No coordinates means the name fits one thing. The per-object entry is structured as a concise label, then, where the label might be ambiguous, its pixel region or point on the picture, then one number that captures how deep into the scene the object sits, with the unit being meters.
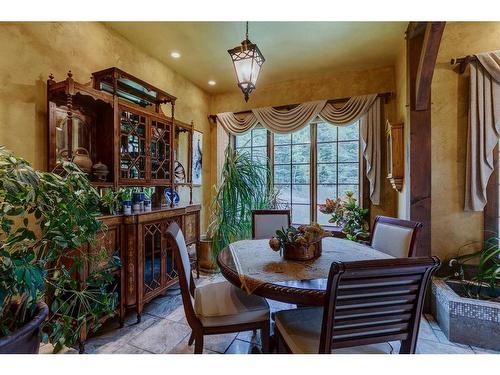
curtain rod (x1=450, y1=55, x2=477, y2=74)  2.17
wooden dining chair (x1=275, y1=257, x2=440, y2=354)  1.00
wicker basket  1.66
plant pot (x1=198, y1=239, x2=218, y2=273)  3.49
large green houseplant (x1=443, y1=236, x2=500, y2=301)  2.05
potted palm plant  3.42
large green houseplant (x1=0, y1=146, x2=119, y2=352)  0.99
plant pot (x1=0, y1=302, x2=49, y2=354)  0.96
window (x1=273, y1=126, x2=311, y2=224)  3.77
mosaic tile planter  1.83
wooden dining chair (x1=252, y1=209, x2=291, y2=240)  2.72
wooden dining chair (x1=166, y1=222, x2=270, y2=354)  1.51
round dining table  1.26
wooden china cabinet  1.99
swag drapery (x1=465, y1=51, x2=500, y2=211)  2.15
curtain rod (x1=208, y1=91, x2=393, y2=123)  3.14
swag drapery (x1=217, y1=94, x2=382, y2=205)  3.15
